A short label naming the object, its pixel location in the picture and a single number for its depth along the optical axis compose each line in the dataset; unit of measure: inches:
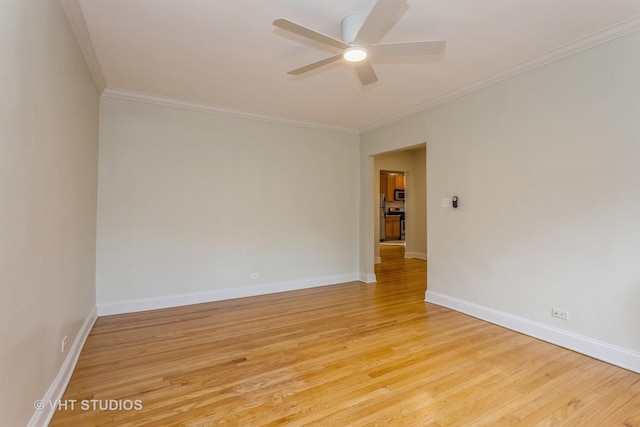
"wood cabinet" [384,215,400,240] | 410.9
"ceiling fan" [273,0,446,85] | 68.4
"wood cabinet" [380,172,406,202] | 414.6
